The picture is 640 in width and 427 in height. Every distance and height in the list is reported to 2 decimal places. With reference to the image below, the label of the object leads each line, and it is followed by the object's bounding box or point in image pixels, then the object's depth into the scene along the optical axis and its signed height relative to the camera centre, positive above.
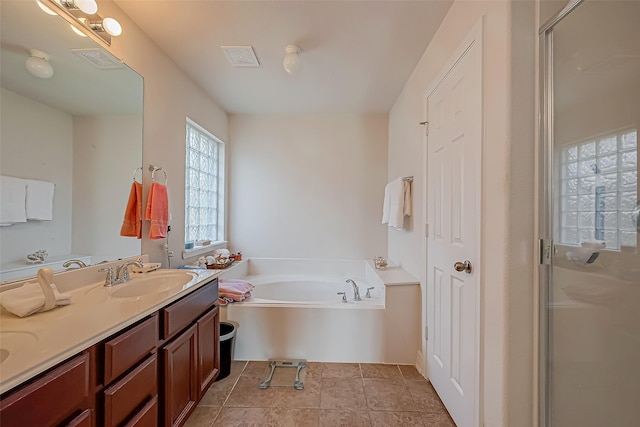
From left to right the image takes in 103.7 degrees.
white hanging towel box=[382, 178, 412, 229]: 2.38 +0.13
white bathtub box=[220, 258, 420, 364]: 2.11 -0.97
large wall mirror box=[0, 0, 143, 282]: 1.08 +0.40
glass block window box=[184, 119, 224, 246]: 2.71 +0.34
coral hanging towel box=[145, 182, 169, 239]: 1.80 +0.02
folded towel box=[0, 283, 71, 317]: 0.94 -0.34
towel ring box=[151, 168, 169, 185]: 1.91 +0.31
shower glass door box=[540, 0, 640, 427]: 1.00 +0.03
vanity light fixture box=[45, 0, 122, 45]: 1.29 +1.06
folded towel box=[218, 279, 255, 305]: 2.23 -0.70
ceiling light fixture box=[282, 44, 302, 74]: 1.93 +1.21
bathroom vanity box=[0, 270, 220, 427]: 0.69 -0.51
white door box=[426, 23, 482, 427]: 1.26 -0.09
